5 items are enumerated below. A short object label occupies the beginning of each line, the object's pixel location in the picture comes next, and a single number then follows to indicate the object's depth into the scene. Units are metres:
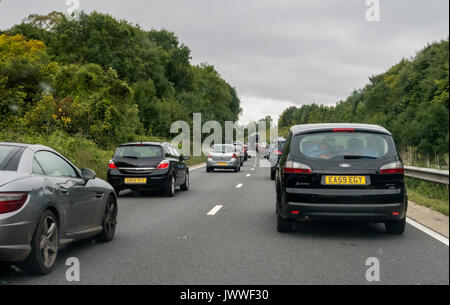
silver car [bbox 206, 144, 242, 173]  27.69
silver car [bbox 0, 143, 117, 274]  5.06
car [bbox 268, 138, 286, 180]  21.18
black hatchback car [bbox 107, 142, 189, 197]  13.98
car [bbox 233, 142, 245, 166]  29.38
